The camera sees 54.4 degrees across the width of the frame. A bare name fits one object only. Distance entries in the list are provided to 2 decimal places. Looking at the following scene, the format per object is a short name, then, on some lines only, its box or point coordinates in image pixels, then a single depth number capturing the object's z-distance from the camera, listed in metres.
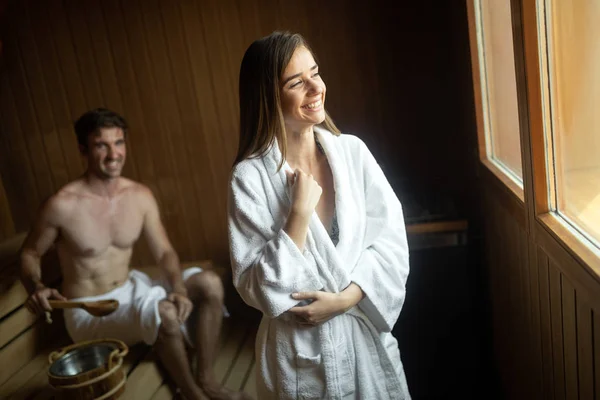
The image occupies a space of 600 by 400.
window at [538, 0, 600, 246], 1.08
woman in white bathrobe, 1.11
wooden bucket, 1.76
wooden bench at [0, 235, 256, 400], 1.95
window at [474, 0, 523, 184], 1.61
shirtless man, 1.98
